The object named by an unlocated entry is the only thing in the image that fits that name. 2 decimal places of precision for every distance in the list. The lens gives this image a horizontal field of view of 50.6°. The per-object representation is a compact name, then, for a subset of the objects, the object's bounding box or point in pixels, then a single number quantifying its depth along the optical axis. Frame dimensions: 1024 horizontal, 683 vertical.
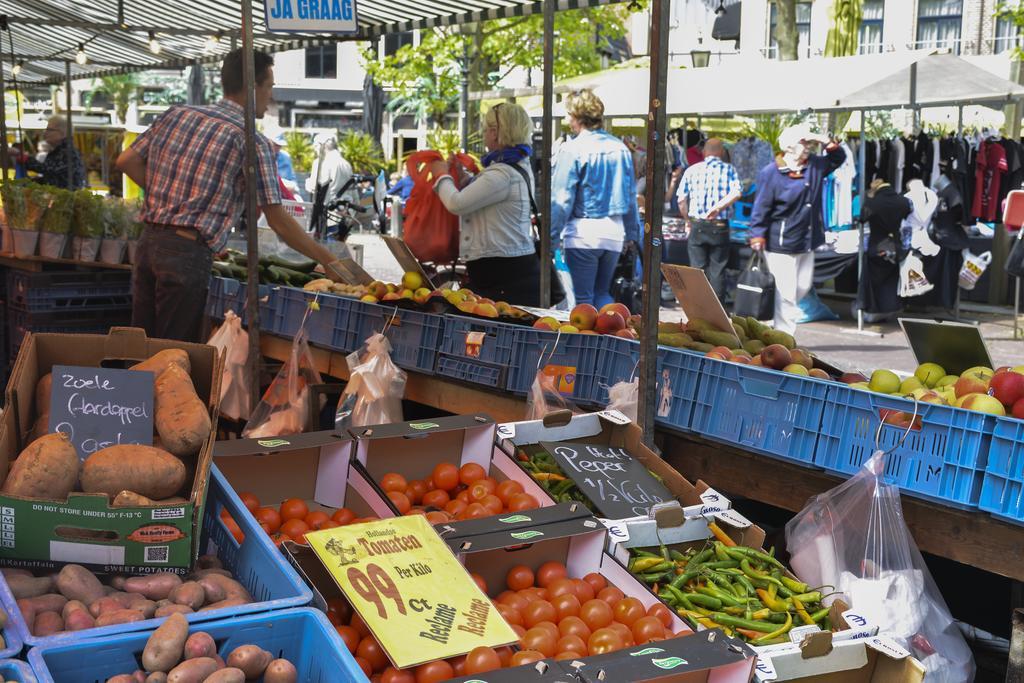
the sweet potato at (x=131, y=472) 2.34
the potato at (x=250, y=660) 1.98
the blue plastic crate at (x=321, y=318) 5.48
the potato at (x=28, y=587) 2.14
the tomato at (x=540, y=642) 2.47
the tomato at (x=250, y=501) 3.15
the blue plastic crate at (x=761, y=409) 3.49
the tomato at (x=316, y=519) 3.06
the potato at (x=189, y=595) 2.17
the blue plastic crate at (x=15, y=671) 1.83
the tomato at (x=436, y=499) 3.34
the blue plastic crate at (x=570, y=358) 4.33
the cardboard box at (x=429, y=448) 3.46
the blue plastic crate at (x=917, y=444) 3.06
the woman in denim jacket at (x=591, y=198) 7.17
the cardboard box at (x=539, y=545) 2.76
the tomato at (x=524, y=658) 2.29
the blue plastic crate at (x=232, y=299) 6.04
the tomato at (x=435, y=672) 2.27
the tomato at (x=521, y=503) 3.20
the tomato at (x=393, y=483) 3.35
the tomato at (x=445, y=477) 3.43
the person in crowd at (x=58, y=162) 13.48
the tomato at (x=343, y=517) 3.09
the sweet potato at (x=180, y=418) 2.61
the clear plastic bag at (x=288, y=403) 5.23
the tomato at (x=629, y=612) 2.65
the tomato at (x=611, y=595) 2.76
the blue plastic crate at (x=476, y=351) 4.61
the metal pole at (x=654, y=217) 3.50
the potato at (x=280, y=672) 2.00
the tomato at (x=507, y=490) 3.28
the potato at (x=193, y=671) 1.89
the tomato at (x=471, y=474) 3.45
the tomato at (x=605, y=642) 2.46
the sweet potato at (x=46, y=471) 2.24
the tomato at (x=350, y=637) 2.44
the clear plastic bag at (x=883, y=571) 3.05
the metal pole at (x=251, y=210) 4.93
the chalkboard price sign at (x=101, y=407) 2.56
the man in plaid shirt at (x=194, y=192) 5.21
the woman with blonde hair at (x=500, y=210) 5.80
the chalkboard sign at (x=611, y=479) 3.17
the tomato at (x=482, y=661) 2.25
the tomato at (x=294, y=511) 3.15
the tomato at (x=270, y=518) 3.10
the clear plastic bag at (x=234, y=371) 5.69
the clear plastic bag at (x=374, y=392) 4.88
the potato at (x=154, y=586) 2.20
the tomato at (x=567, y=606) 2.69
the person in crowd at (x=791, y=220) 10.08
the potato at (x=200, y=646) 1.97
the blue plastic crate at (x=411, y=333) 4.96
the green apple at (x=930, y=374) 3.86
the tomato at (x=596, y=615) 2.64
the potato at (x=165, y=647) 1.94
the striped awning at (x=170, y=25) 6.83
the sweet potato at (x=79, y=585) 2.14
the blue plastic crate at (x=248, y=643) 1.95
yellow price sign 2.31
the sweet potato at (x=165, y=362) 2.97
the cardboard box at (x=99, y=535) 2.18
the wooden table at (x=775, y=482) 3.07
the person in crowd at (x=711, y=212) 11.66
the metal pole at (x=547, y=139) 5.68
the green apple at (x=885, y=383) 3.78
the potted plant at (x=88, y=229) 6.79
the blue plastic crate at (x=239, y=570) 2.01
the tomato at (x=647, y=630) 2.53
